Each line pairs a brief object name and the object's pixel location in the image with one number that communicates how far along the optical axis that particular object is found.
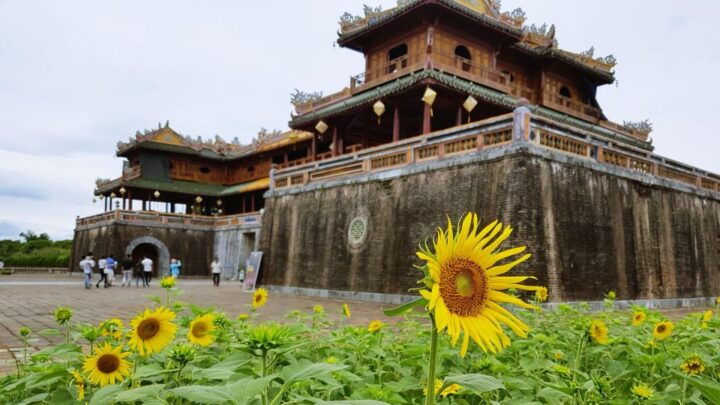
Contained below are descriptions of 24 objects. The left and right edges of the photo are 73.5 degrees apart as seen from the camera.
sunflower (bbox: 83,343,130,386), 1.79
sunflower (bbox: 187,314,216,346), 1.95
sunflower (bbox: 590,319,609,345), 2.30
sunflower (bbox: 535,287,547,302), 3.36
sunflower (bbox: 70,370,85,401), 1.78
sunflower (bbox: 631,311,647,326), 2.86
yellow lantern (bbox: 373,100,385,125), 14.04
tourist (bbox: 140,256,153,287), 17.89
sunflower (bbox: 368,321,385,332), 2.64
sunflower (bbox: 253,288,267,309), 3.01
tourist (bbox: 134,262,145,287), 19.19
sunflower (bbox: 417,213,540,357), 1.18
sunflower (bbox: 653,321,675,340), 2.50
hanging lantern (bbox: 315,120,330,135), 17.02
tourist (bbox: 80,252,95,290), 15.74
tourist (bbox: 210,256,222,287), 18.50
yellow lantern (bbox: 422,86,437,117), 12.83
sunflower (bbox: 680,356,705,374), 1.97
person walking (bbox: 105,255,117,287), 17.11
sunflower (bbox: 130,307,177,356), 1.89
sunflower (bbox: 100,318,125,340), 2.21
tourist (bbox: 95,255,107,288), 17.44
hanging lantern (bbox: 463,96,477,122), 13.03
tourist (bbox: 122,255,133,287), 17.73
